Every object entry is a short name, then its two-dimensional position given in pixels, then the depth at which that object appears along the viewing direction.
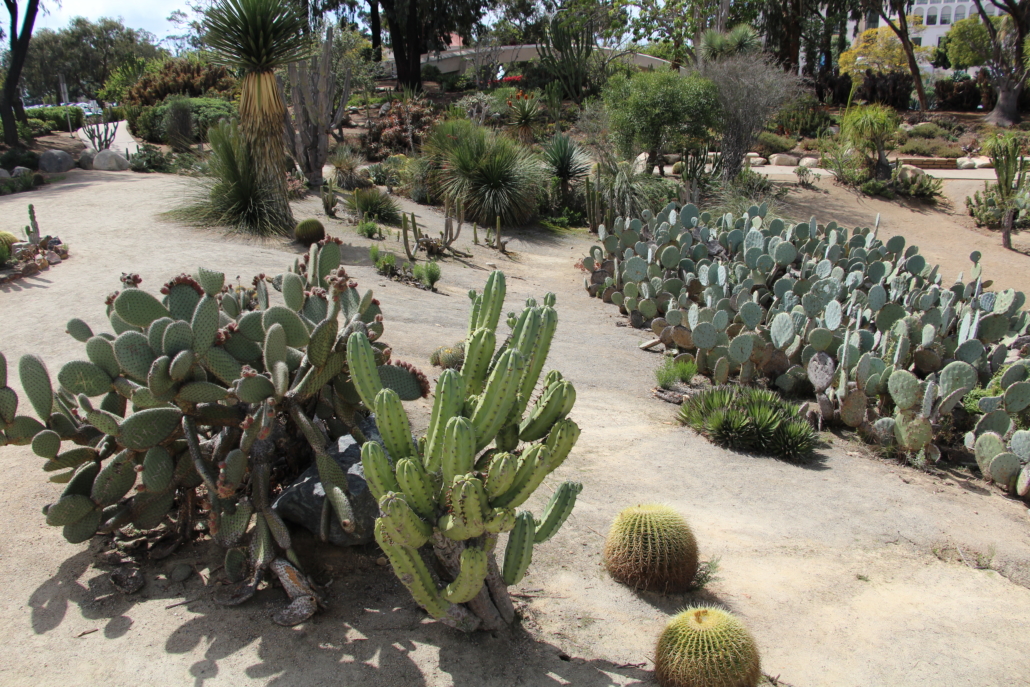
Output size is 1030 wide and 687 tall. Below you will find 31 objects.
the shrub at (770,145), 25.31
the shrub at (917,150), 24.83
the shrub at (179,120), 21.15
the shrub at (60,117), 25.27
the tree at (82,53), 50.91
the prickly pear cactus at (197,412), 3.52
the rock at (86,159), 18.86
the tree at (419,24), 32.50
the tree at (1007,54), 29.14
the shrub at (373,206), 14.61
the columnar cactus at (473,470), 2.83
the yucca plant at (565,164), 18.70
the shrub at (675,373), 7.73
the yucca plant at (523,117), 23.48
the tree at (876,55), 37.38
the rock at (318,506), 3.88
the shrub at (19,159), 17.70
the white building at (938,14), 62.09
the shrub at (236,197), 12.04
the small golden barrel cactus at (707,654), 3.06
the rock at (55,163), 18.34
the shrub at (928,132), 27.42
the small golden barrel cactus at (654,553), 3.94
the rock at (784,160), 24.22
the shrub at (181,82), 25.88
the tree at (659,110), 19.25
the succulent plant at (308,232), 11.93
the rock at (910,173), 20.62
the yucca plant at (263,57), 11.33
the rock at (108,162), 18.53
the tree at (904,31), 31.39
